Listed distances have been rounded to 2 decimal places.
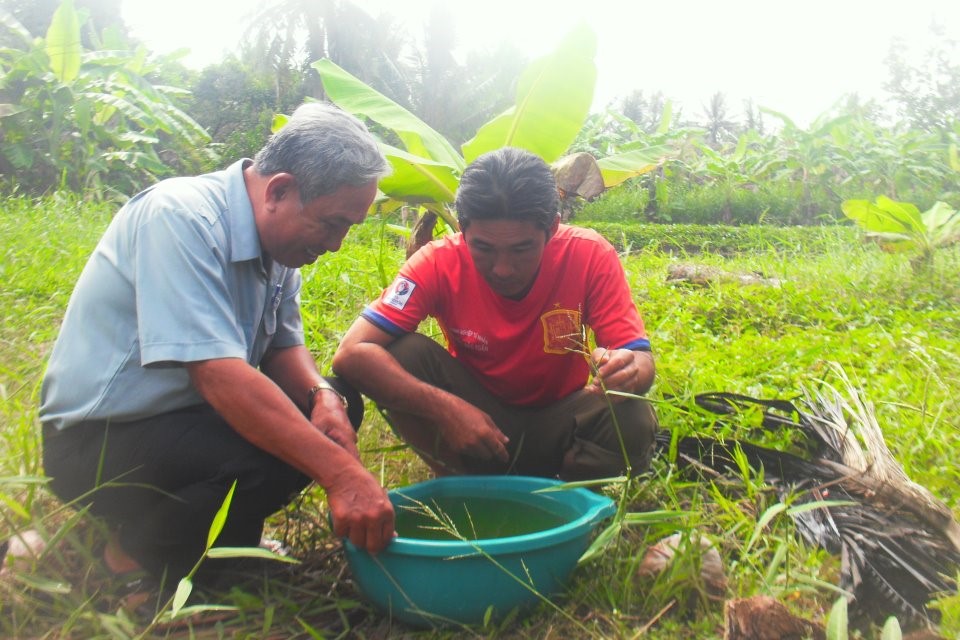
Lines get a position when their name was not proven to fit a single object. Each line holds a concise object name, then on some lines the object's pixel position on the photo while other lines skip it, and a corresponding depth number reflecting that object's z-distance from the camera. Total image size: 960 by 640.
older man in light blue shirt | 1.57
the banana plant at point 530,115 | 3.38
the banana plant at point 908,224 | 4.94
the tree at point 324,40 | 22.78
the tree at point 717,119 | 31.75
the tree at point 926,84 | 21.09
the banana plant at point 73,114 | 6.67
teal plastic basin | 1.51
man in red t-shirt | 2.10
